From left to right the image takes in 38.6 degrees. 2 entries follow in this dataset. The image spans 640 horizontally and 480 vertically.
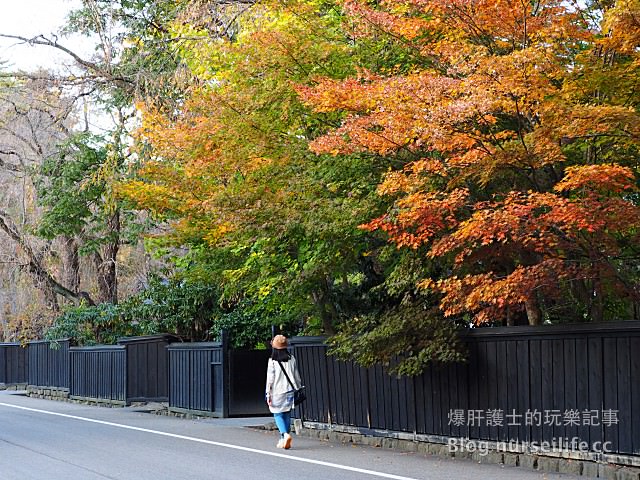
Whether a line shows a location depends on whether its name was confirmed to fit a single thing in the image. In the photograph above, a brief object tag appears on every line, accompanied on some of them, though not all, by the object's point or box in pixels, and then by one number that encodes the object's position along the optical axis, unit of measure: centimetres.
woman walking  1472
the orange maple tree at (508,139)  1080
